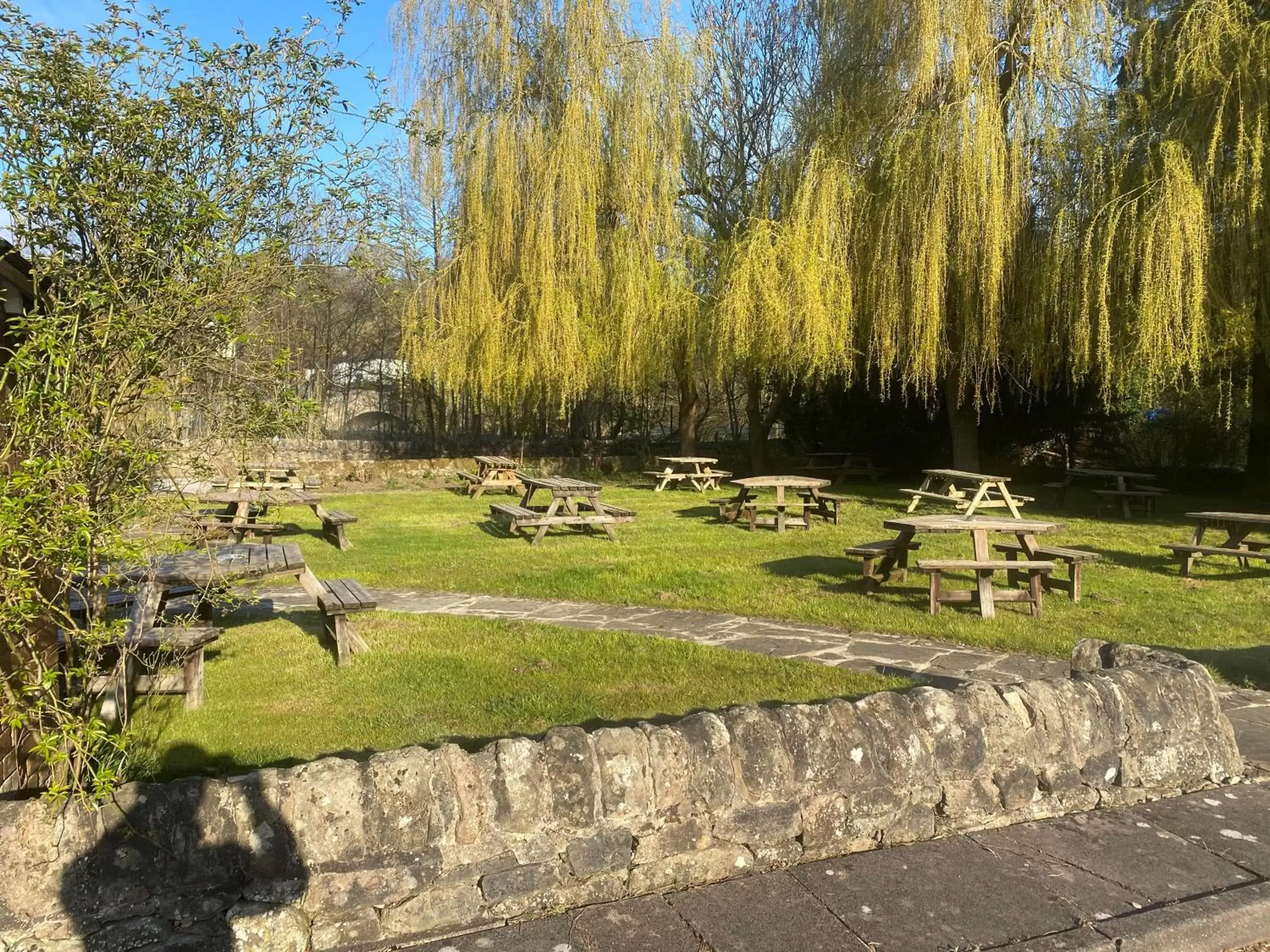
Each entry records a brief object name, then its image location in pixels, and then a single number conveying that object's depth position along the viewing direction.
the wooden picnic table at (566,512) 11.82
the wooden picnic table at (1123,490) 14.16
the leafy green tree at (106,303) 2.63
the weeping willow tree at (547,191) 17.61
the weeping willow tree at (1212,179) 11.93
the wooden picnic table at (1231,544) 9.29
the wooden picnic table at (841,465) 20.30
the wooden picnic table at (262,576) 5.32
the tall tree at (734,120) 19.88
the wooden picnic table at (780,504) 13.04
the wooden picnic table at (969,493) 12.78
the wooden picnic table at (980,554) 7.37
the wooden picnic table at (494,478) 18.67
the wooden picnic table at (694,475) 19.14
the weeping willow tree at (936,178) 13.45
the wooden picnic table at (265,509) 11.30
